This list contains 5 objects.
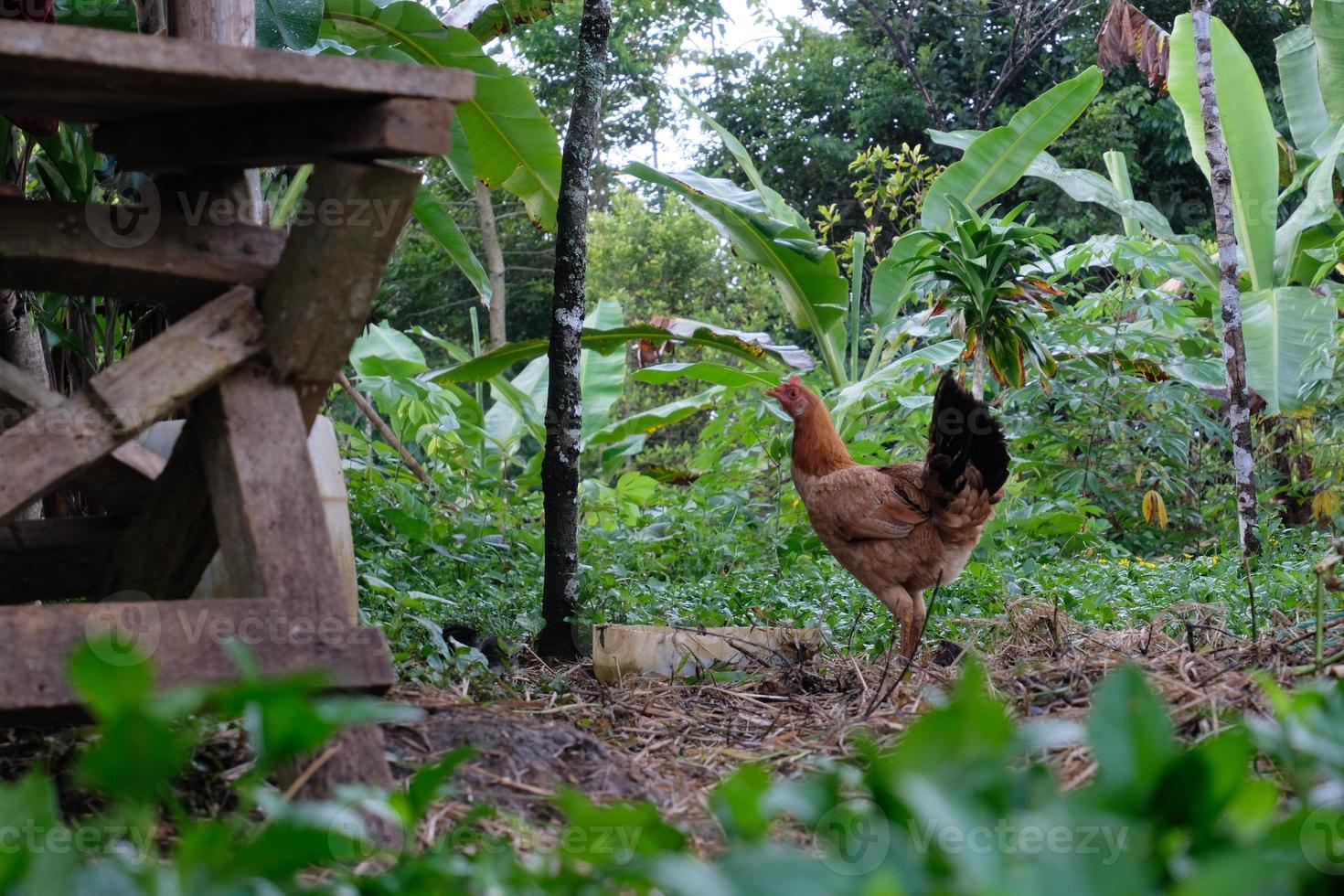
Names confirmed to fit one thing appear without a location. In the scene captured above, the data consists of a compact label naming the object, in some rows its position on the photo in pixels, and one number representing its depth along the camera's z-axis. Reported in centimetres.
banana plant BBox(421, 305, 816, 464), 672
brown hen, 477
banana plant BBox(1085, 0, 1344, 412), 827
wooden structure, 179
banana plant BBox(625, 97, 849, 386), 792
